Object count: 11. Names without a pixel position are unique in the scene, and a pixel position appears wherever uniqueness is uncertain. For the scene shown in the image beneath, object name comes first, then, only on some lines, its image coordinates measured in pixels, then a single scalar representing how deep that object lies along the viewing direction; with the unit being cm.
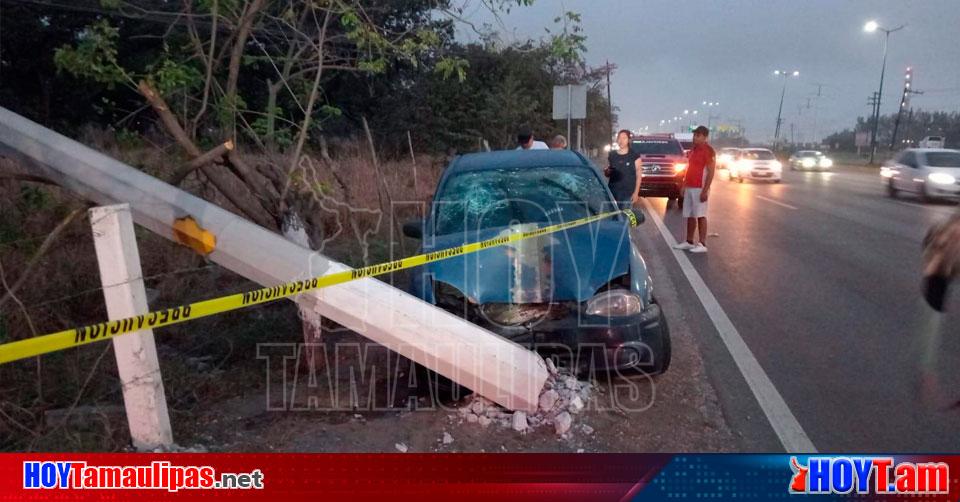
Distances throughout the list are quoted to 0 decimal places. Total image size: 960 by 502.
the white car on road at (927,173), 1869
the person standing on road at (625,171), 1016
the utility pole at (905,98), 4038
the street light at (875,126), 4607
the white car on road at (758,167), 2889
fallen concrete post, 417
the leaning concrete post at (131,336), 353
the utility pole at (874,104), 5069
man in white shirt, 1078
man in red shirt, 1022
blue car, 464
